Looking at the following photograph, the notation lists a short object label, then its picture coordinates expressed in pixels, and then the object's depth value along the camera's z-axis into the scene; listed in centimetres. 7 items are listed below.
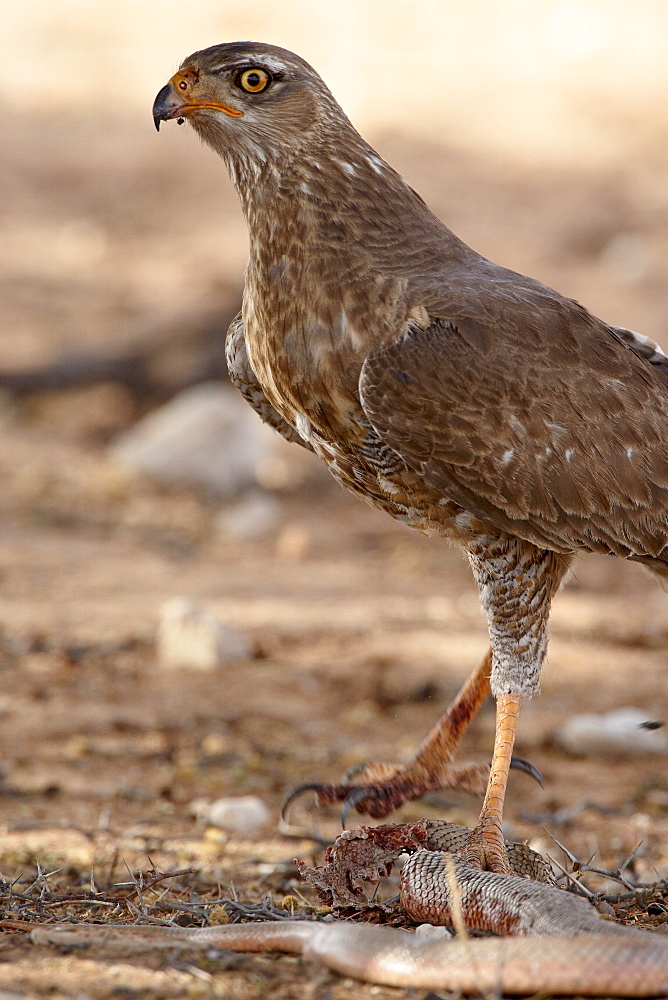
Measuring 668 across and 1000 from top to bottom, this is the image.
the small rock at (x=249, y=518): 1897
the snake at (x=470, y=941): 546
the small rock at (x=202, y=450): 2027
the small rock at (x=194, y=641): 1377
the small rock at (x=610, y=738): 1210
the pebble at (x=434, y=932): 643
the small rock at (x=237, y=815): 989
